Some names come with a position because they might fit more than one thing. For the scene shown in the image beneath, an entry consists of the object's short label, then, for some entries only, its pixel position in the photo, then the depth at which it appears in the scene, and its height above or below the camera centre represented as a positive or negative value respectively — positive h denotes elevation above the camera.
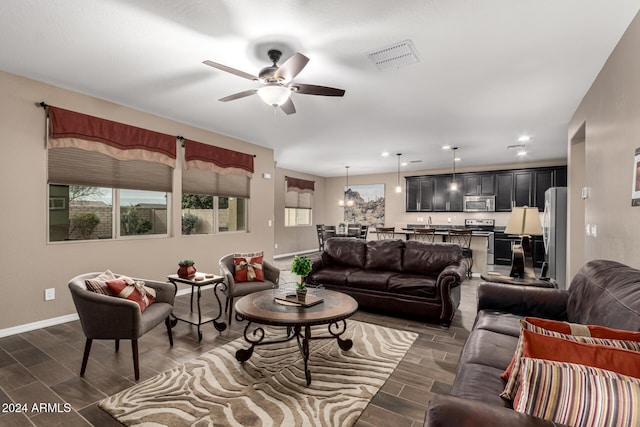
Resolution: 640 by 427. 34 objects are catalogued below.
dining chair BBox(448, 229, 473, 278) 5.72 -0.55
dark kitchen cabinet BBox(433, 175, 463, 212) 8.58 +0.47
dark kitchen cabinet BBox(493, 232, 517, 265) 7.53 -0.90
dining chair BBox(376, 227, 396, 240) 7.14 -0.44
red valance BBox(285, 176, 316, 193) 9.24 +0.85
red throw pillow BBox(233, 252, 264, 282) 3.81 -0.70
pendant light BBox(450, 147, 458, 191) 6.46 +1.17
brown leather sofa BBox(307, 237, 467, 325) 3.51 -0.82
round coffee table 2.27 -0.78
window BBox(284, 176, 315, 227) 9.32 +0.34
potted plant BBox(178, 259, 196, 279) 3.26 -0.61
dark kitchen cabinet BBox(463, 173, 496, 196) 8.12 +0.73
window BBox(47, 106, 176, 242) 3.54 +0.46
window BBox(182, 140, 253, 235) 4.96 +0.41
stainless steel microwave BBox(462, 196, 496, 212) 8.10 +0.20
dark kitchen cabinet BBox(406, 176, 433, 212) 9.02 +0.53
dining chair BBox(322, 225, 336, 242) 8.70 -0.57
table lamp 3.32 -0.24
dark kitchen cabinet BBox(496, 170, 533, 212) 7.63 +0.56
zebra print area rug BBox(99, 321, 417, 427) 1.88 -1.24
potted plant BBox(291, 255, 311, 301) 2.74 -0.52
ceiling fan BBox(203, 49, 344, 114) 2.46 +1.10
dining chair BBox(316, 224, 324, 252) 8.79 -0.62
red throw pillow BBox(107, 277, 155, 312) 2.51 -0.65
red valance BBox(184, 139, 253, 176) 4.86 +0.91
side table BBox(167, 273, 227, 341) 3.09 -1.08
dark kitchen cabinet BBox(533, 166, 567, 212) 7.23 +0.74
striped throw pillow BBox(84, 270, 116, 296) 2.43 -0.57
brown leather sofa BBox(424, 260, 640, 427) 0.94 -0.64
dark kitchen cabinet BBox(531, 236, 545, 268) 7.22 -0.94
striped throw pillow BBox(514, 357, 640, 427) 0.89 -0.57
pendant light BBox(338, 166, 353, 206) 10.49 +0.38
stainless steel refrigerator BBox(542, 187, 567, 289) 4.73 -0.38
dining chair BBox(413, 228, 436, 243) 6.36 -0.49
